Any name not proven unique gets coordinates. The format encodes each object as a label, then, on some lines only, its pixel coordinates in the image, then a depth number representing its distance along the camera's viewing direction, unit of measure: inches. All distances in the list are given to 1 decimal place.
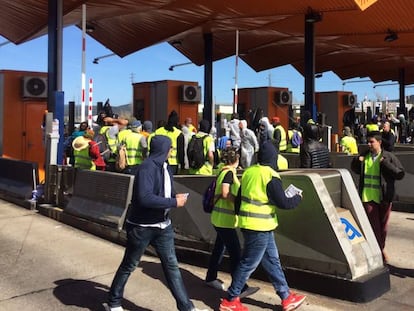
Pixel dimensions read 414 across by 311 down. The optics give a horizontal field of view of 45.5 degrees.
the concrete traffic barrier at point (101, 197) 299.7
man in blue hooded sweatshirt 171.9
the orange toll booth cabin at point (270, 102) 830.5
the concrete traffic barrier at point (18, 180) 415.2
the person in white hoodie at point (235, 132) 448.5
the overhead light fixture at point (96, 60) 916.6
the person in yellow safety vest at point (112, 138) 371.9
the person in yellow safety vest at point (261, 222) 180.5
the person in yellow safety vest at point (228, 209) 193.5
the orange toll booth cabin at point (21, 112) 509.7
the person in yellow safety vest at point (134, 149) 331.9
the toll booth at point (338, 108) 938.1
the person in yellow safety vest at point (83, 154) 360.8
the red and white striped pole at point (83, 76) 443.7
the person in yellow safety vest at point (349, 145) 478.3
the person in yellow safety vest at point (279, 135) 486.6
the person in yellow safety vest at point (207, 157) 341.1
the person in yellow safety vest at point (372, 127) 568.7
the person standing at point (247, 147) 414.0
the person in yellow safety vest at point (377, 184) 241.3
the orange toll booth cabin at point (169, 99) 713.0
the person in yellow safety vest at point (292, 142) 519.8
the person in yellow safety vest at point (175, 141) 351.3
